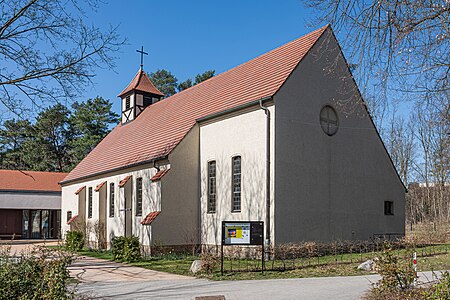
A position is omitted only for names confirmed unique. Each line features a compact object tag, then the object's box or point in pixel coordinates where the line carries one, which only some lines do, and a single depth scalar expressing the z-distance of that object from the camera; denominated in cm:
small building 4128
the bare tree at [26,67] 1552
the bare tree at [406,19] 766
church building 2005
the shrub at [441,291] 798
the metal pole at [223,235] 1605
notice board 1625
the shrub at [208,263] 1589
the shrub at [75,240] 2877
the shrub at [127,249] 2084
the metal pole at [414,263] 999
